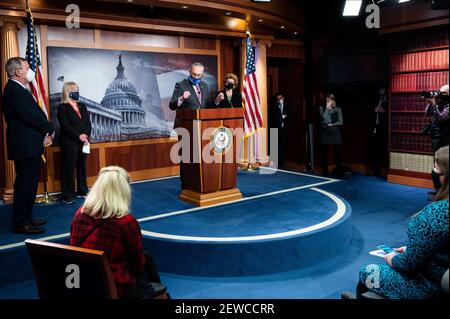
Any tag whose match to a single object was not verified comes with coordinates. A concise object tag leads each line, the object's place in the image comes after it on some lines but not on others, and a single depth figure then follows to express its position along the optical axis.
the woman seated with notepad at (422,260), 1.91
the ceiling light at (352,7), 6.57
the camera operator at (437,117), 5.48
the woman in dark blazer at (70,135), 5.07
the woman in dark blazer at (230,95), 5.60
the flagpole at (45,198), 5.06
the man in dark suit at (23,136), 3.79
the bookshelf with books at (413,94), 6.59
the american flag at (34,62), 4.88
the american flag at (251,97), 6.59
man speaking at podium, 4.99
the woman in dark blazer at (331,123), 7.59
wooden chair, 1.89
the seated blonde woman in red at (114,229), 2.16
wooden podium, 4.46
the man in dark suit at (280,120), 7.77
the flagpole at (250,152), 6.82
